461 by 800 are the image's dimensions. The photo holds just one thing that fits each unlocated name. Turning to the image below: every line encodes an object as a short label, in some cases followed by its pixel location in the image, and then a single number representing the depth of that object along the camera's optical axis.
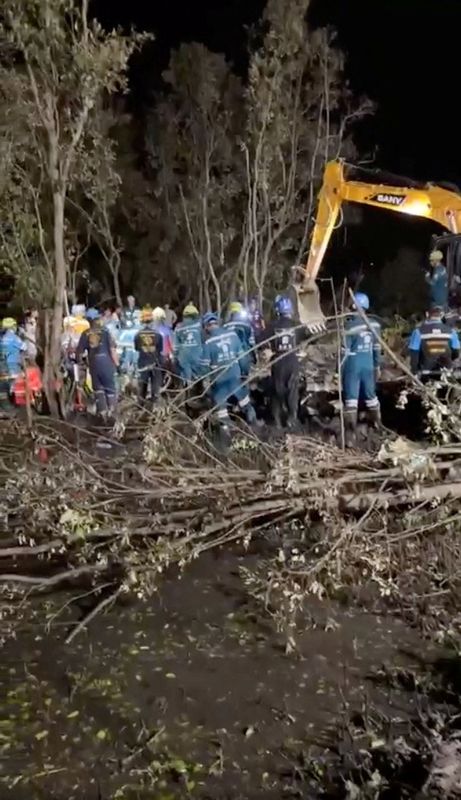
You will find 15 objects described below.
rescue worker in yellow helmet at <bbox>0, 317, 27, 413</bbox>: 11.91
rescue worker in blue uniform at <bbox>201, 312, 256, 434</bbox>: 9.27
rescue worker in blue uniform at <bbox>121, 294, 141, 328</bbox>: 13.84
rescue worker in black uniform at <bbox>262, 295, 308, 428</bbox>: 9.26
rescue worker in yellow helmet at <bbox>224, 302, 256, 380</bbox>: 10.25
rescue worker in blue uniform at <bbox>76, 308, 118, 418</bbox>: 10.55
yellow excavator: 11.39
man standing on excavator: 11.15
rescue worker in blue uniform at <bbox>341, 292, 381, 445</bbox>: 8.81
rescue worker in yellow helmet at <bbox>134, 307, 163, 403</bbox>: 11.00
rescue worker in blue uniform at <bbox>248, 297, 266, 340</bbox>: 12.93
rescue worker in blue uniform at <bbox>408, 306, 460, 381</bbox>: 9.02
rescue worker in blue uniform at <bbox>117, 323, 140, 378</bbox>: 13.05
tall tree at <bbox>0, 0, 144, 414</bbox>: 9.77
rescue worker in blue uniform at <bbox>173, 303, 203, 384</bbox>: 11.24
